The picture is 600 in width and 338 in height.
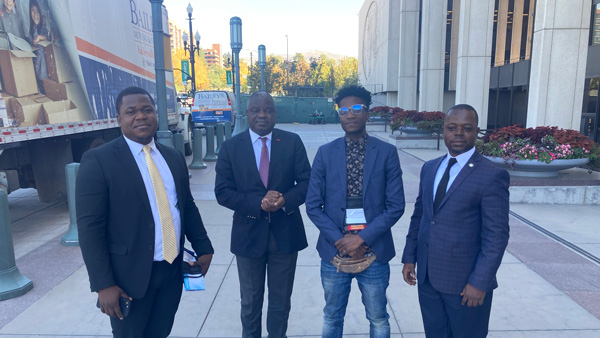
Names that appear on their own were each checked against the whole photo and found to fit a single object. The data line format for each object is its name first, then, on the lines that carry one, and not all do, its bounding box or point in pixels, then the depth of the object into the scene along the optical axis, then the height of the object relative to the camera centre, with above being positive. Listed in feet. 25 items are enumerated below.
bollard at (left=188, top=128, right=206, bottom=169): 38.91 -4.61
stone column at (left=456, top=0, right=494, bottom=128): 50.78 +5.86
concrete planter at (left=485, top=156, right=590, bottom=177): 24.57 -3.96
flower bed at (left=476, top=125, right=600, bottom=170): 24.82 -2.76
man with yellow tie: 7.04 -2.03
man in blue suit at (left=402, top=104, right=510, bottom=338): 7.57 -2.47
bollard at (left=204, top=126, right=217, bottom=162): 44.09 -4.63
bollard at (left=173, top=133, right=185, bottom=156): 35.59 -3.05
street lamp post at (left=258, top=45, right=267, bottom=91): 65.02 +7.29
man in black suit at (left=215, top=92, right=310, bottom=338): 9.82 -2.48
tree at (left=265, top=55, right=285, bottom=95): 178.60 +10.84
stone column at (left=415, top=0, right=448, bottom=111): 70.23 +6.75
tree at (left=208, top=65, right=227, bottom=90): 318.36 +18.65
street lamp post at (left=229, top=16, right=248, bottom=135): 45.96 +7.02
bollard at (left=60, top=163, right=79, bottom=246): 17.85 -4.39
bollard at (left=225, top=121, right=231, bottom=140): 51.37 -3.15
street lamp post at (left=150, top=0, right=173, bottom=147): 24.23 +2.25
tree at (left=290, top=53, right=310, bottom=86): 217.97 +15.24
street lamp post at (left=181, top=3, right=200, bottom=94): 94.41 +13.40
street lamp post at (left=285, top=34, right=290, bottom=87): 214.69 +16.12
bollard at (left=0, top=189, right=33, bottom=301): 13.75 -5.24
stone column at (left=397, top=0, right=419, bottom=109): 87.30 +9.94
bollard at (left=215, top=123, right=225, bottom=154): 49.06 -3.48
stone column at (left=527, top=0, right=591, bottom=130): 30.94 +2.93
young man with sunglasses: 8.79 -2.21
